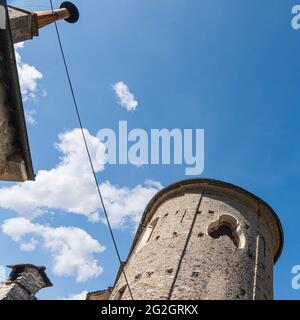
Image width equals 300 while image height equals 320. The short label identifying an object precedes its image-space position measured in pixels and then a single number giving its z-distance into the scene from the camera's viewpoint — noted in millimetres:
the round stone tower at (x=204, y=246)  8977
